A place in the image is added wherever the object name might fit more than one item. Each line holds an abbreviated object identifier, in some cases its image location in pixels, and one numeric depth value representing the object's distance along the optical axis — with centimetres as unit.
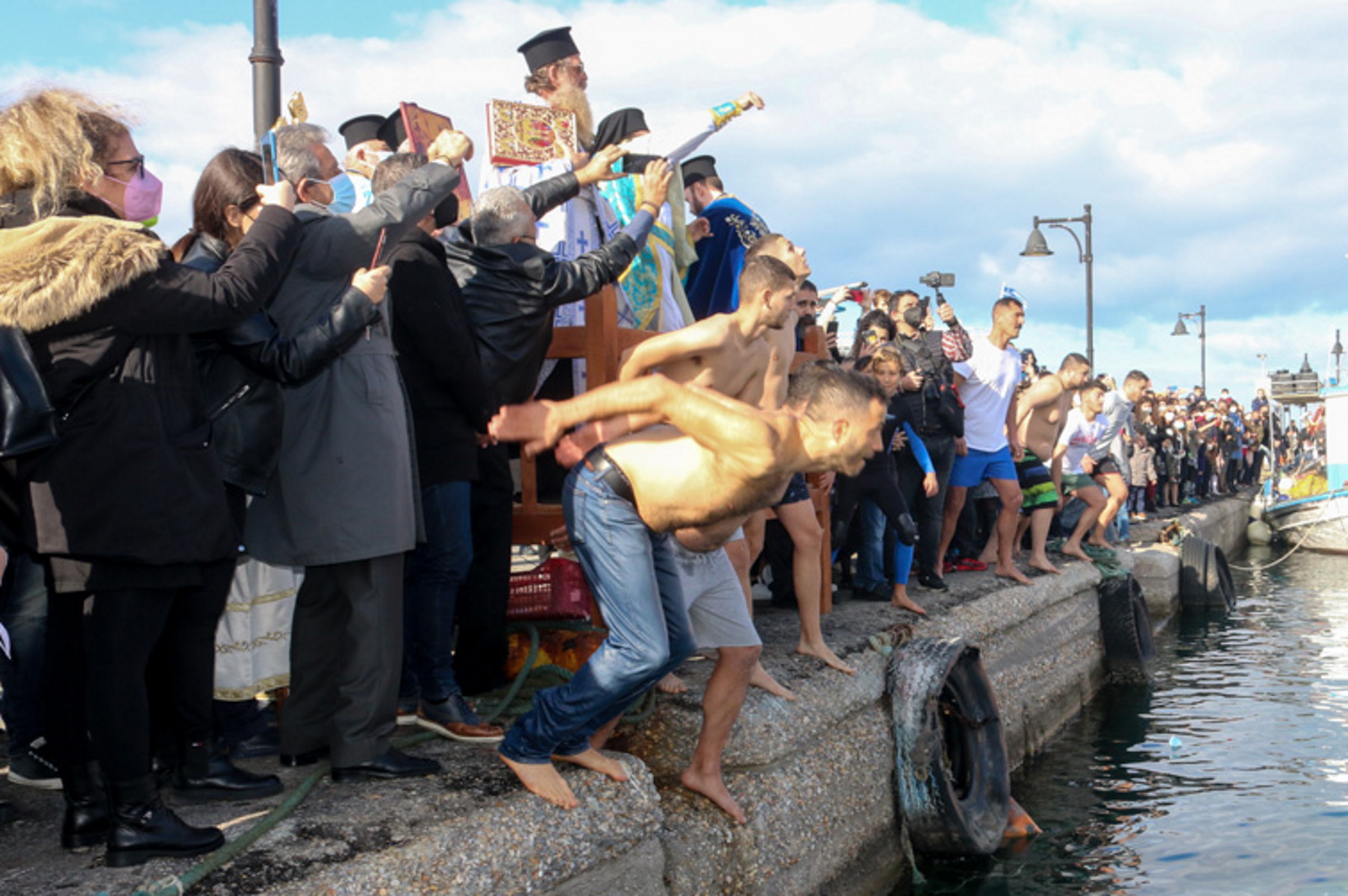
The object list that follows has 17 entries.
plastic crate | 530
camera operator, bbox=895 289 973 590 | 851
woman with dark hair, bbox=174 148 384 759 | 361
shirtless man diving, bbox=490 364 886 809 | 376
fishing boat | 2419
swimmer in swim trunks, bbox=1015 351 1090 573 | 1027
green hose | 292
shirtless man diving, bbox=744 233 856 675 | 573
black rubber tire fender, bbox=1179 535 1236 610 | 1524
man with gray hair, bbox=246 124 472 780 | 379
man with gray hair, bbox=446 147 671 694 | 470
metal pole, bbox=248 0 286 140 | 662
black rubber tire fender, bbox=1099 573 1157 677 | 1105
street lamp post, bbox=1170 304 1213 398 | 4309
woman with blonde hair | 305
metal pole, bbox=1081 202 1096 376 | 2270
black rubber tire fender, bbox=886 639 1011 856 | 589
